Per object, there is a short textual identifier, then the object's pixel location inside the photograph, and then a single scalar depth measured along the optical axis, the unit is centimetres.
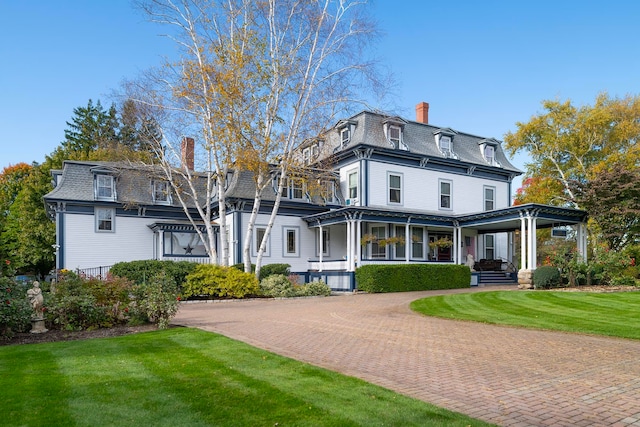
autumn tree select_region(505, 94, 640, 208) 3500
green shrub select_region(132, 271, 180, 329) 1111
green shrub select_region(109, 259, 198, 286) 1967
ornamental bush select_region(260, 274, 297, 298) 2080
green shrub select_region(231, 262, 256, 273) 2426
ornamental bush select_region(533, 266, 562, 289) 2117
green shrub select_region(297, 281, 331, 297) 2145
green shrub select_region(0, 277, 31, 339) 950
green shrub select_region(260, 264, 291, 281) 2373
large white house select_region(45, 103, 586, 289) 2559
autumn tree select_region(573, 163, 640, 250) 2205
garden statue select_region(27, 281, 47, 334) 1016
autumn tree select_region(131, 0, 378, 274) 1980
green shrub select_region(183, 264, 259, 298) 1958
